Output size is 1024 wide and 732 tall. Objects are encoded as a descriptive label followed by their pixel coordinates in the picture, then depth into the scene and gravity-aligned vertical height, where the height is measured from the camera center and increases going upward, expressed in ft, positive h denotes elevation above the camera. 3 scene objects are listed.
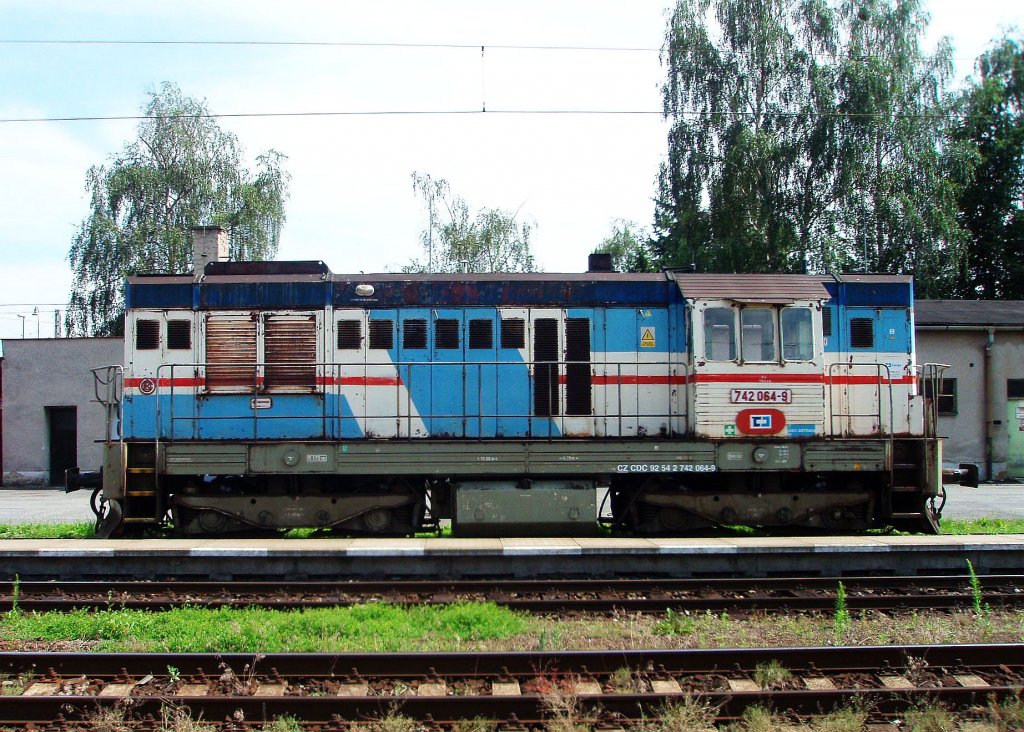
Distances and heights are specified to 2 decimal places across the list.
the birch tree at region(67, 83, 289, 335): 97.96 +23.27
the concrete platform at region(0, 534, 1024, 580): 31.96 -6.49
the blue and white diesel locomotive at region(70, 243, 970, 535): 36.40 -0.43
